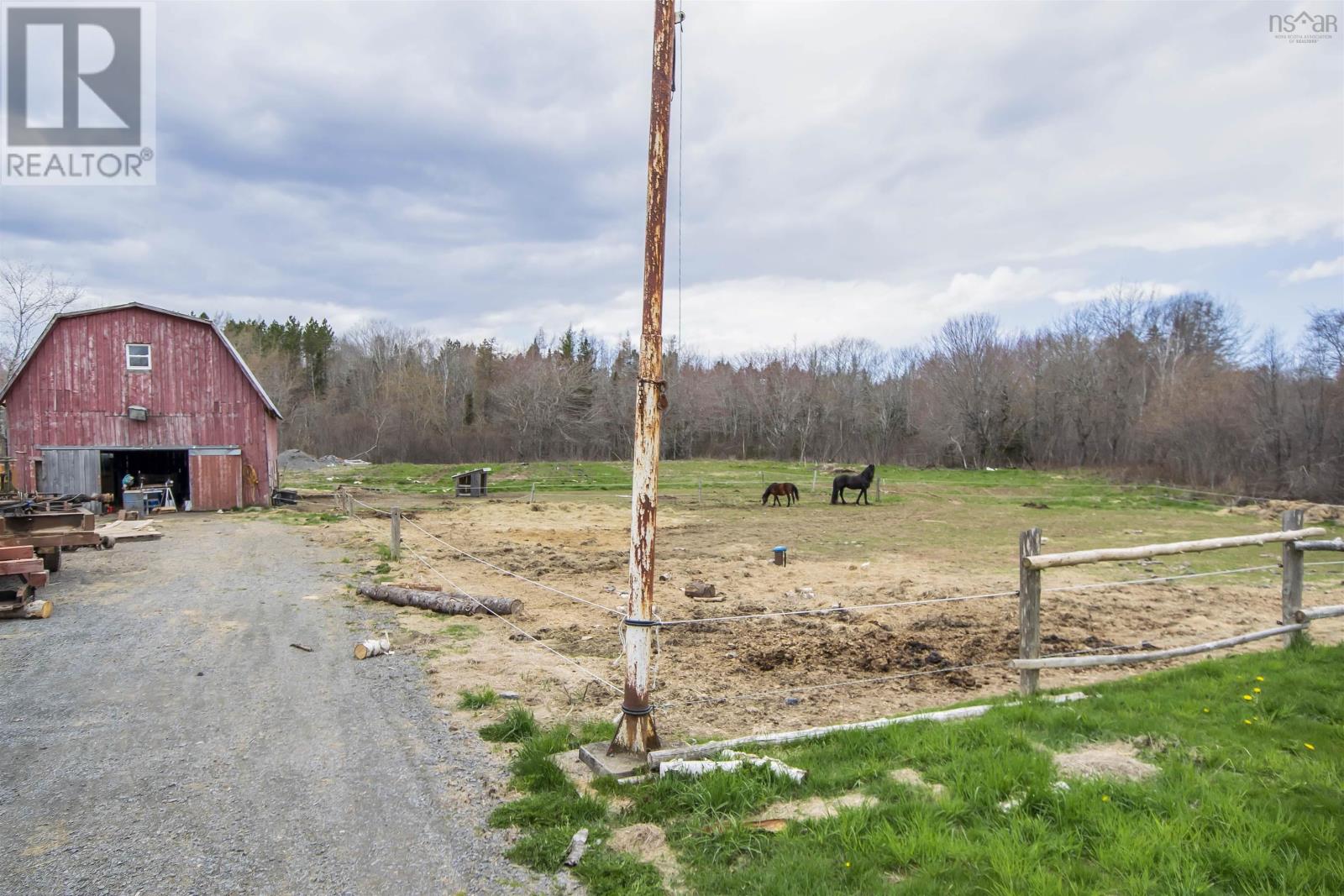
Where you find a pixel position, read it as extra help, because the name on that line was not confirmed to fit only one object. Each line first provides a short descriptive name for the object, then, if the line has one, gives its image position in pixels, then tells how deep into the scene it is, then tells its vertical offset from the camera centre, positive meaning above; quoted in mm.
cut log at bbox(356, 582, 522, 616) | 9930 -2291
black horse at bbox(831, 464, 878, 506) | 27438 -1608
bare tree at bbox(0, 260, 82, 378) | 42281 +6300
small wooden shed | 31578 -2200
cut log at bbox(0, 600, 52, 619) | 9666 -2404
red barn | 23469 +814
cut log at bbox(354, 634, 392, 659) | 7902 -2316
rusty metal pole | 4922 +18
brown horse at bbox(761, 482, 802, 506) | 26859 -1875
